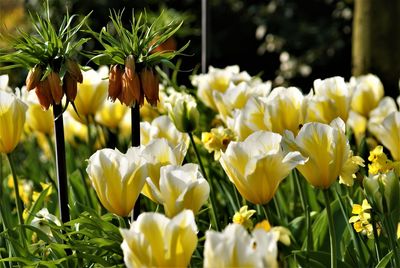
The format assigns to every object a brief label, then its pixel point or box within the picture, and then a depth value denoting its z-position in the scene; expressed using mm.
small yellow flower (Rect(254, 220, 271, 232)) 2297
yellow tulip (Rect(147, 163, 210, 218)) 2668
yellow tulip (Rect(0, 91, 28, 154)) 3358
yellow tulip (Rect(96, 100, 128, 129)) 5273
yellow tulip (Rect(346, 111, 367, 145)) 5252
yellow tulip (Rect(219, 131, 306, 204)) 2743
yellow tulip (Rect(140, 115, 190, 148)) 3809
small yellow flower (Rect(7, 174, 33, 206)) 4769
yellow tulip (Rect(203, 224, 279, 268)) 1981
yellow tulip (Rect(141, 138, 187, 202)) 2954
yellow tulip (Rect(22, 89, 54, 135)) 4880
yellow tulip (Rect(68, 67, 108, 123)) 4521
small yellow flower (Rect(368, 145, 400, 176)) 3162
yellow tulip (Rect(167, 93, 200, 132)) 3852
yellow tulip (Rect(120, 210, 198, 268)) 2231
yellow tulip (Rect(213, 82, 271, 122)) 4428
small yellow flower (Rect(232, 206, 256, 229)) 2746
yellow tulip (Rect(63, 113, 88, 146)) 5717
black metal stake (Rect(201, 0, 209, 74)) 5955
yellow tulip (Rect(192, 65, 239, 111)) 5023
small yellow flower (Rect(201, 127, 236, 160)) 4005
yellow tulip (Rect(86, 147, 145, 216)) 2811
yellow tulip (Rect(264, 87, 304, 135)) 3546
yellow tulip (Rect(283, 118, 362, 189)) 2903
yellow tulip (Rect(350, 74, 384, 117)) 5299
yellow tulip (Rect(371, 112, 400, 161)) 3523
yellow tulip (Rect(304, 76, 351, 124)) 3866
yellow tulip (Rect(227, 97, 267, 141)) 3553
